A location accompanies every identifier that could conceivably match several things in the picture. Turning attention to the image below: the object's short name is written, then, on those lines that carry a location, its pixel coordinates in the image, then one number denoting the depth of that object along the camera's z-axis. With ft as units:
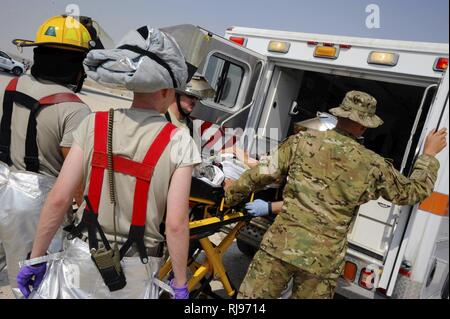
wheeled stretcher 9.14
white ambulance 9.71
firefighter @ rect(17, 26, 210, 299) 5.76
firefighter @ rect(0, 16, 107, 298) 7.48
